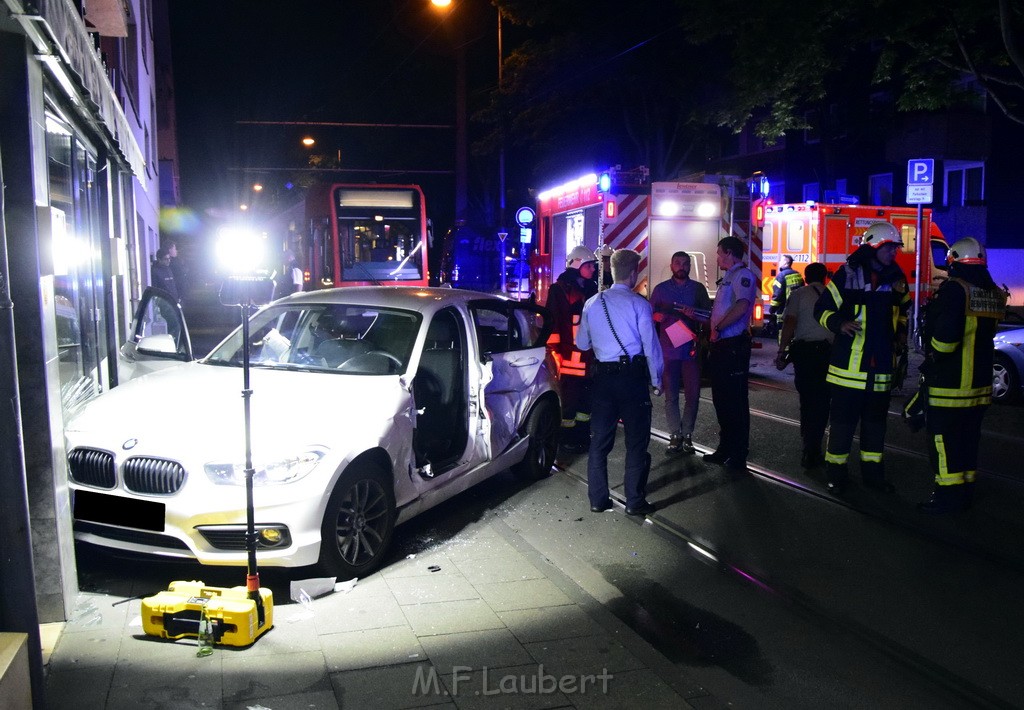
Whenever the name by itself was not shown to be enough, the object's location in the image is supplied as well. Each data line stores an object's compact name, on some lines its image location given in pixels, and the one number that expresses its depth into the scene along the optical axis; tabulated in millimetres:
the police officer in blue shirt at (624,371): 6445
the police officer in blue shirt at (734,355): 7793
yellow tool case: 4062
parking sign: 15273
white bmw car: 4613
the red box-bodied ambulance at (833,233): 18938
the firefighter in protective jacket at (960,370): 6445
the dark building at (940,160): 27625
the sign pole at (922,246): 18739
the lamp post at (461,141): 25328
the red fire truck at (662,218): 13672
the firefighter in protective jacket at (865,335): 6754
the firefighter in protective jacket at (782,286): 13477
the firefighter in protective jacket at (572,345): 8750
